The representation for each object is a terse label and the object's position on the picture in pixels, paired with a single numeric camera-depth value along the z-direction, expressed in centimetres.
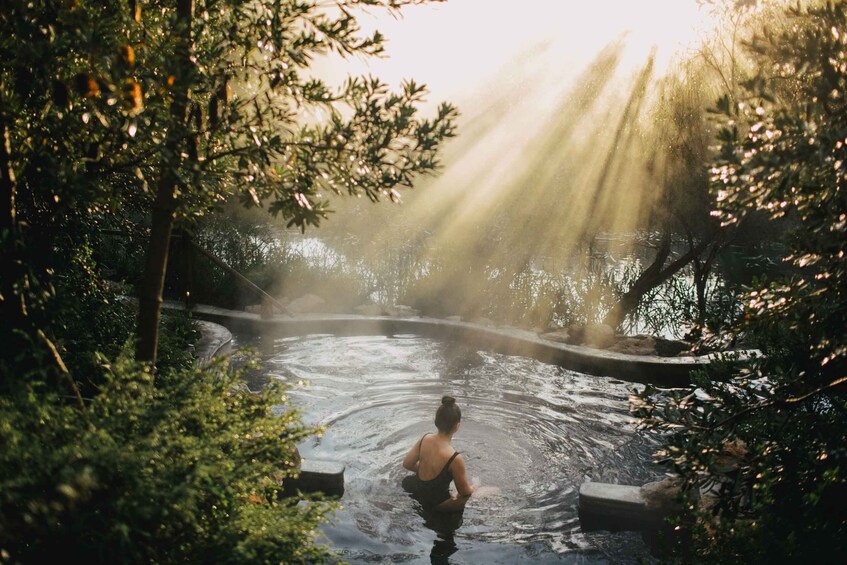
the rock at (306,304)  1427
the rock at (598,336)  1224
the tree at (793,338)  264
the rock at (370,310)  1423
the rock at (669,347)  1184
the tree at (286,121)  361
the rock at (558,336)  1248
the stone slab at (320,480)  662
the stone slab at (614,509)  607
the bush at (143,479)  247
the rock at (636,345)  1177
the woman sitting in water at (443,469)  656
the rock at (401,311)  1449
